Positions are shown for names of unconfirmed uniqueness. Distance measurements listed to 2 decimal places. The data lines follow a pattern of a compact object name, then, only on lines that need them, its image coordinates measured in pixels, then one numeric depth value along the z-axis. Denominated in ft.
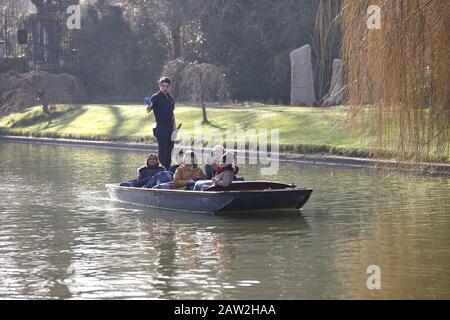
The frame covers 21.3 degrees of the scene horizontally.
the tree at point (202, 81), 153.17
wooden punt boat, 69.26
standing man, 79.30
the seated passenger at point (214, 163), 72.23
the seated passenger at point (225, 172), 70.23
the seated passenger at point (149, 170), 78.07
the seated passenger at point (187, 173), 74.08
